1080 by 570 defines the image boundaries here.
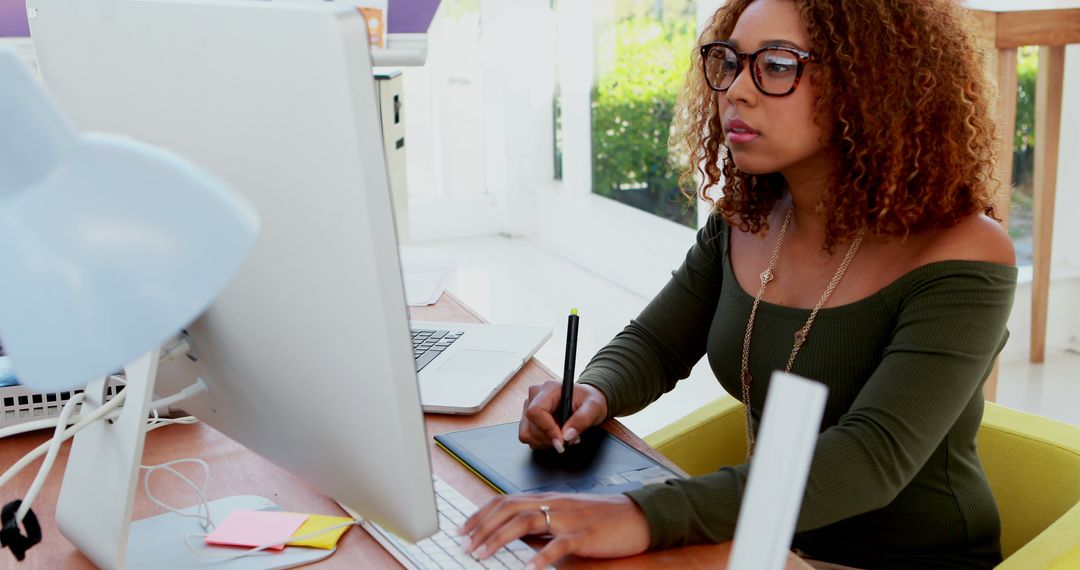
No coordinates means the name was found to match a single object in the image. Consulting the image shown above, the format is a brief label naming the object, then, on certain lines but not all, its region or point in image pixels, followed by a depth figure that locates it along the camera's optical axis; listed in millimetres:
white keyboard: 930
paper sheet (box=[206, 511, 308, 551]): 979
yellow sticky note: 974
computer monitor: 611
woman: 1130
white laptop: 1317
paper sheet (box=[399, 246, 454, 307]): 1773
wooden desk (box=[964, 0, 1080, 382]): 2666
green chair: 1294
